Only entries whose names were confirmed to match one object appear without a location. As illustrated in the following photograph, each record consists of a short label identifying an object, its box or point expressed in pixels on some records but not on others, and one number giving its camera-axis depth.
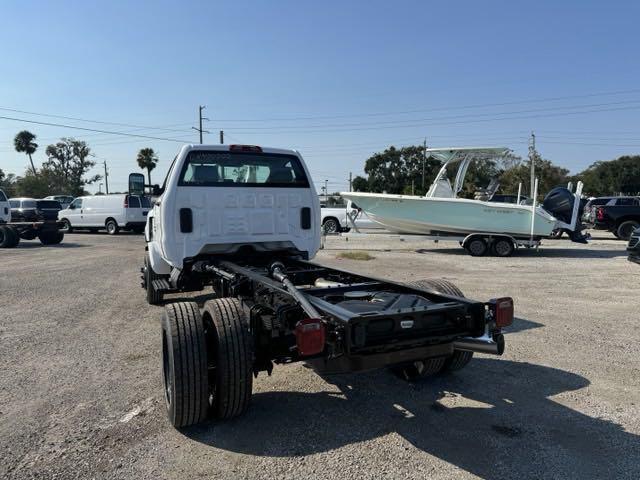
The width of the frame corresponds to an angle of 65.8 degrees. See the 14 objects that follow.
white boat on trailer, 15.20
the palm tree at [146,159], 65.75
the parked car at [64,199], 42.59
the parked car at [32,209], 23.07
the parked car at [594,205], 21.78
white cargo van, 24.25
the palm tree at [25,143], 74.12
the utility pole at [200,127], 47.47
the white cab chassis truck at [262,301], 3.30
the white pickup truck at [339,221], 24.11
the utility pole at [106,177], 92.62
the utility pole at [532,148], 43.20
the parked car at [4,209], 19.09
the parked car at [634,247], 10.32
